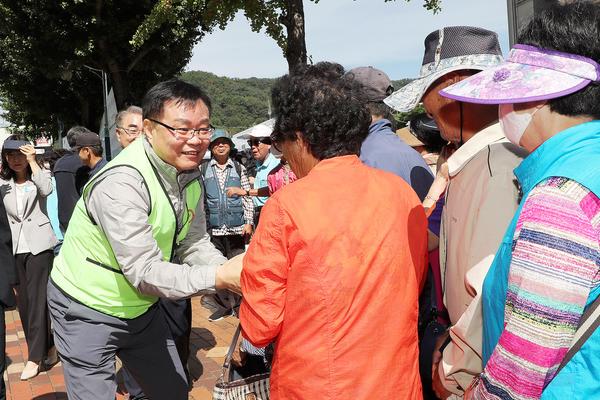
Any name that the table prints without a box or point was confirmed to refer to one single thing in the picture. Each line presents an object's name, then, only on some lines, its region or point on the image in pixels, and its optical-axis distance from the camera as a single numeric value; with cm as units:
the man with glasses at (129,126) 438
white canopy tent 1526
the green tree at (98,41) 1969
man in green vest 215
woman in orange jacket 158
